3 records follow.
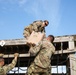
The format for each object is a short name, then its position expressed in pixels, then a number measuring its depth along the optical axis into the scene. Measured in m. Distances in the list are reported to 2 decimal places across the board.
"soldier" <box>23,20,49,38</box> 4.44
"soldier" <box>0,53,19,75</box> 3.69
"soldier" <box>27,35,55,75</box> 3.92
